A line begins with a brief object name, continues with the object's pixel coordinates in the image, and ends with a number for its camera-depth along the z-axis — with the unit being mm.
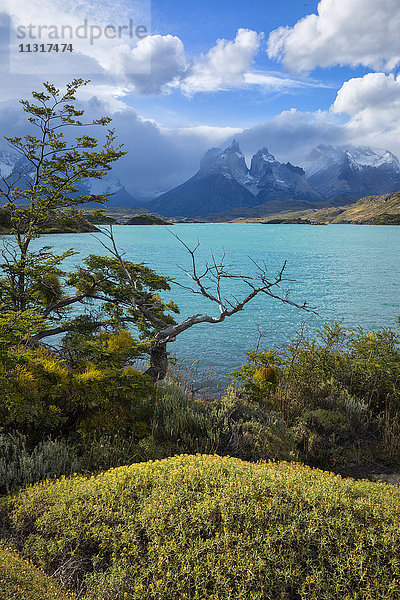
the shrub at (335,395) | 7445
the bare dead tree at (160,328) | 8619
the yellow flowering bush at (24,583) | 2756
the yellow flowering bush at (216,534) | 2971
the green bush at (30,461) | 4996
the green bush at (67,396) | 5586
